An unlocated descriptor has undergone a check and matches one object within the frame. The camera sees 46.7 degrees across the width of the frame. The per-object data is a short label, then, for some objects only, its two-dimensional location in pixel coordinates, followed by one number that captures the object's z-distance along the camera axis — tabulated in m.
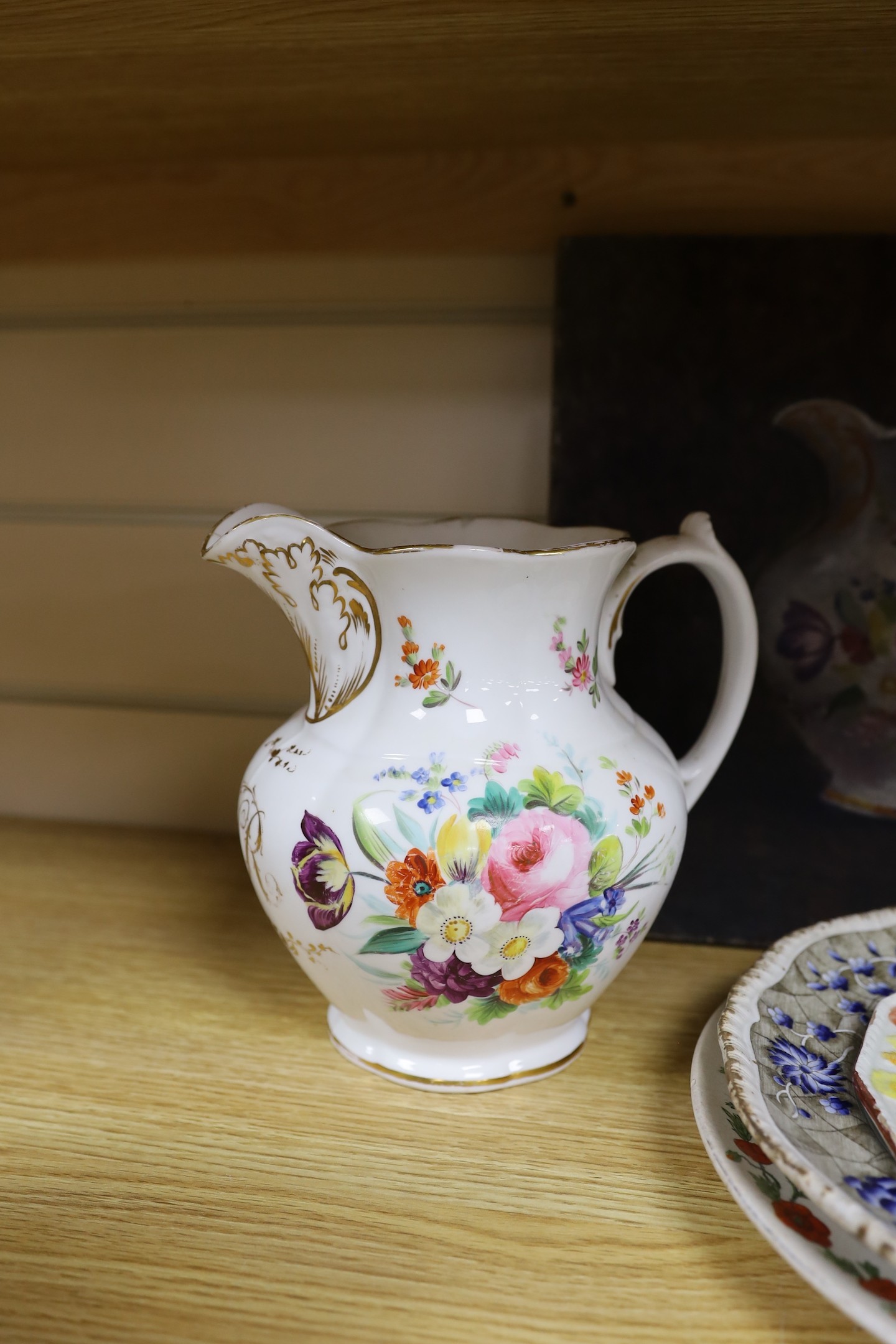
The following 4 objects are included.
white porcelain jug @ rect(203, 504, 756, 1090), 0.48
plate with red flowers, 0.35
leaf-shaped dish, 0.39
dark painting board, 0.69
